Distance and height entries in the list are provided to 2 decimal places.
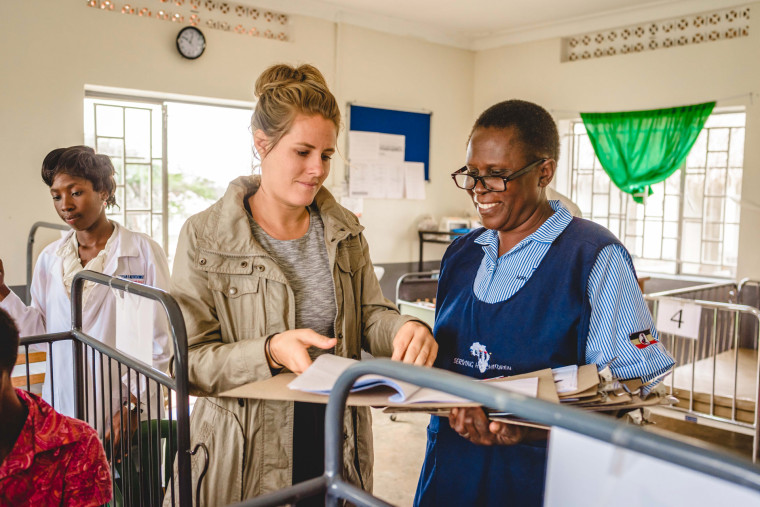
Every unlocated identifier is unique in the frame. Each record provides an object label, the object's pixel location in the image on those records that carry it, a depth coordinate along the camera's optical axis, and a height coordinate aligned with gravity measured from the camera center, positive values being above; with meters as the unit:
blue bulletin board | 5.52 +0.73
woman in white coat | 1.99 -0.22
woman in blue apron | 1.16 -0.18
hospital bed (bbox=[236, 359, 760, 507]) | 0.53 -0.21
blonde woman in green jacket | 1.22 -0.20
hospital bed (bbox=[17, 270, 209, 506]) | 1.15 -0.45
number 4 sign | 3.02 -0.51
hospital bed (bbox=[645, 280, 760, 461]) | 3.26 -0.96
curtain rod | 4.56 +0.85
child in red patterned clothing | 1.11 -0.46
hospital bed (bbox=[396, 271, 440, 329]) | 3.88 -0.60
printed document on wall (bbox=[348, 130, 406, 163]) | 5.52 +0.53
